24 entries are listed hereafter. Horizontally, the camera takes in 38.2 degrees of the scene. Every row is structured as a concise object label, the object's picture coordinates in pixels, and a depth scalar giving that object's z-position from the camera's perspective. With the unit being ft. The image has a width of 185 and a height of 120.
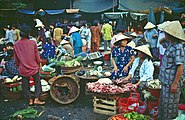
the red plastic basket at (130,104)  18.48
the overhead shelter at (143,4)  48.94
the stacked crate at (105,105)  20.06
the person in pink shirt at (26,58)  21.24
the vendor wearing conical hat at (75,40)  32.86
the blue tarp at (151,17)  38.99
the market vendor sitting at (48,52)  31.78
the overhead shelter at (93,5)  59.16
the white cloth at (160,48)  30.06
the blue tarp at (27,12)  56.20
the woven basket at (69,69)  26.61
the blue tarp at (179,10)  45.42
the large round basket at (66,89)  23.15
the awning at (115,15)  54.95
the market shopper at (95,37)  47.96
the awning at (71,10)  56.53
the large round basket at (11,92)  24.63
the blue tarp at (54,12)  57.04
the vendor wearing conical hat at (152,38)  34.12
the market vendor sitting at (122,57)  21.68
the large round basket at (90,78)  23.86
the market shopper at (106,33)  49.46
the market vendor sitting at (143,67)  18.92
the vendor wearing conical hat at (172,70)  14.61
